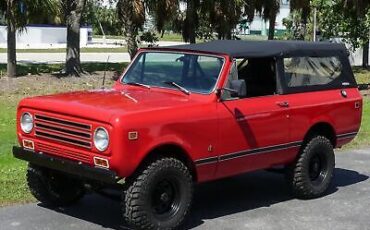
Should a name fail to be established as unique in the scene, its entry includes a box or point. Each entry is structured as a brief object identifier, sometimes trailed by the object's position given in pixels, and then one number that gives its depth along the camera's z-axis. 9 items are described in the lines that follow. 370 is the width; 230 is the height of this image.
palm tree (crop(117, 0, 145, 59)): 19.27
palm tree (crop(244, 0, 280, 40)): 28.44
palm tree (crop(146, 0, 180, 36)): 21.11
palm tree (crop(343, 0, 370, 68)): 26.02
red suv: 5.56
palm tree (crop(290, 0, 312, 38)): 28.05
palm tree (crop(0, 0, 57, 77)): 17.94
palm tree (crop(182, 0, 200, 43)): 25.38
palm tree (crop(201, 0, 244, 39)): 25.11
